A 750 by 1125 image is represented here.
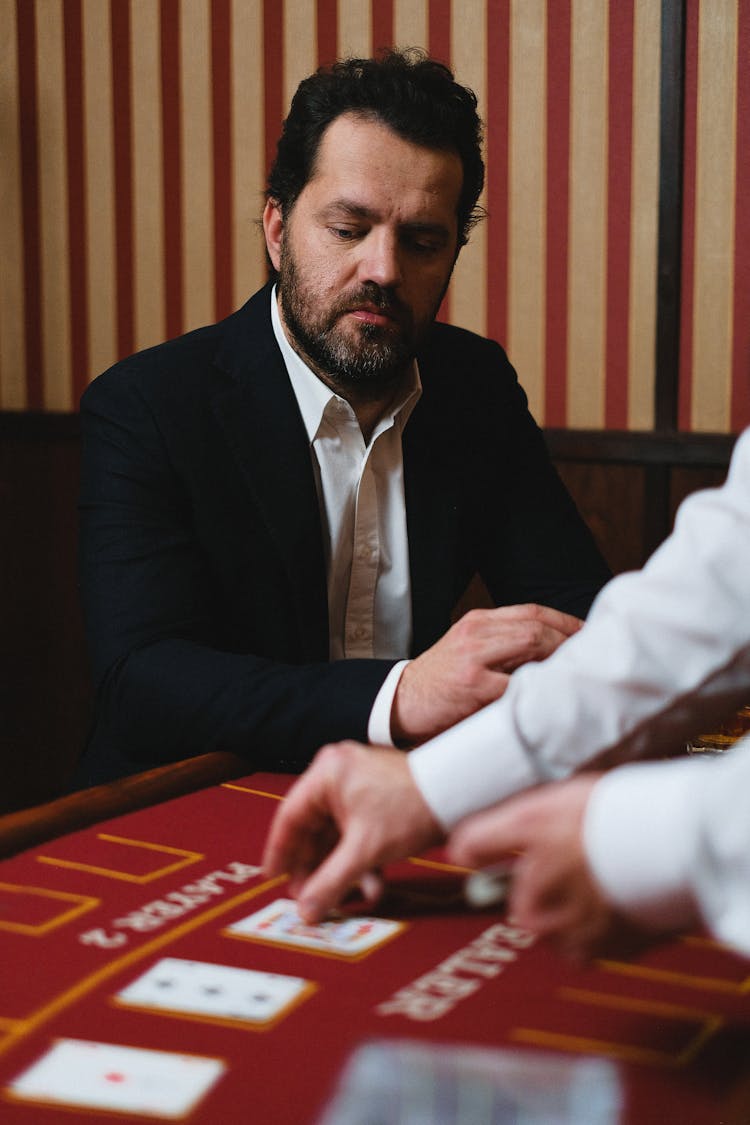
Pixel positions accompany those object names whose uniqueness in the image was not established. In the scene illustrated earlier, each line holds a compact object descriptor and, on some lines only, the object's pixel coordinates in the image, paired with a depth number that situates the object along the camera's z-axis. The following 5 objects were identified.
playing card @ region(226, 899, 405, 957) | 1.07
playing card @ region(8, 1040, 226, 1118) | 0.82
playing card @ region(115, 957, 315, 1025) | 0.94
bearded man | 1.90
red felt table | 0.85
